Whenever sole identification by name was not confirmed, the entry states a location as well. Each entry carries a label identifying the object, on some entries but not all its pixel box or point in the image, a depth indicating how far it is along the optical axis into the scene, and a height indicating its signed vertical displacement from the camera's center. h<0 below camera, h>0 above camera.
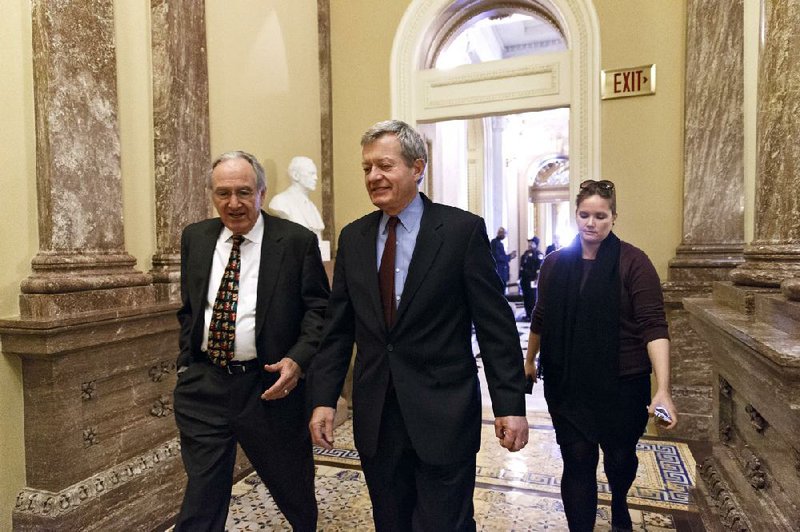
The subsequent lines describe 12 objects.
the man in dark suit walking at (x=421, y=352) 1.72 -0.34
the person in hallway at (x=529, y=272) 9.82 -0.53
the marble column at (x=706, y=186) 4.21 +0.42
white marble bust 4.55 +0.39
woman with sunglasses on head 2.25 -0.43
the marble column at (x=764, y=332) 1.69 -0.29
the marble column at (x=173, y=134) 3.45 +0.71
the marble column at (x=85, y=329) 2.62 -0.40
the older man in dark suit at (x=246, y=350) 2.13 -0.40
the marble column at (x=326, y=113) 5.55 +1.32
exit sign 4.50 +1.31
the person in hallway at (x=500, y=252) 10.61 -0.16
